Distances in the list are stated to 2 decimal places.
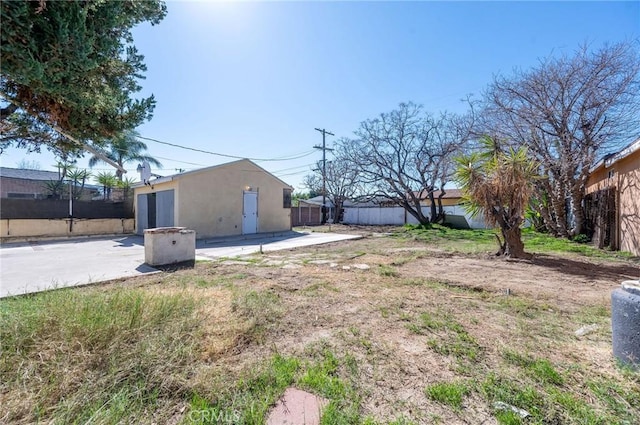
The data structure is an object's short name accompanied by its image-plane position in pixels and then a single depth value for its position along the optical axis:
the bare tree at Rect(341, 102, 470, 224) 16.95
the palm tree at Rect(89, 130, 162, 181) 20.36
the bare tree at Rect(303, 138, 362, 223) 21.34
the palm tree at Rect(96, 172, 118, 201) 16.89
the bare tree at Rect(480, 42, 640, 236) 8.51
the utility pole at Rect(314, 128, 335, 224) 23.28
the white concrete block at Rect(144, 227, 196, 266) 6.47
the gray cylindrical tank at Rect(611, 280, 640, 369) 2.03
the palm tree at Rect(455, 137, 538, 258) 7.20
